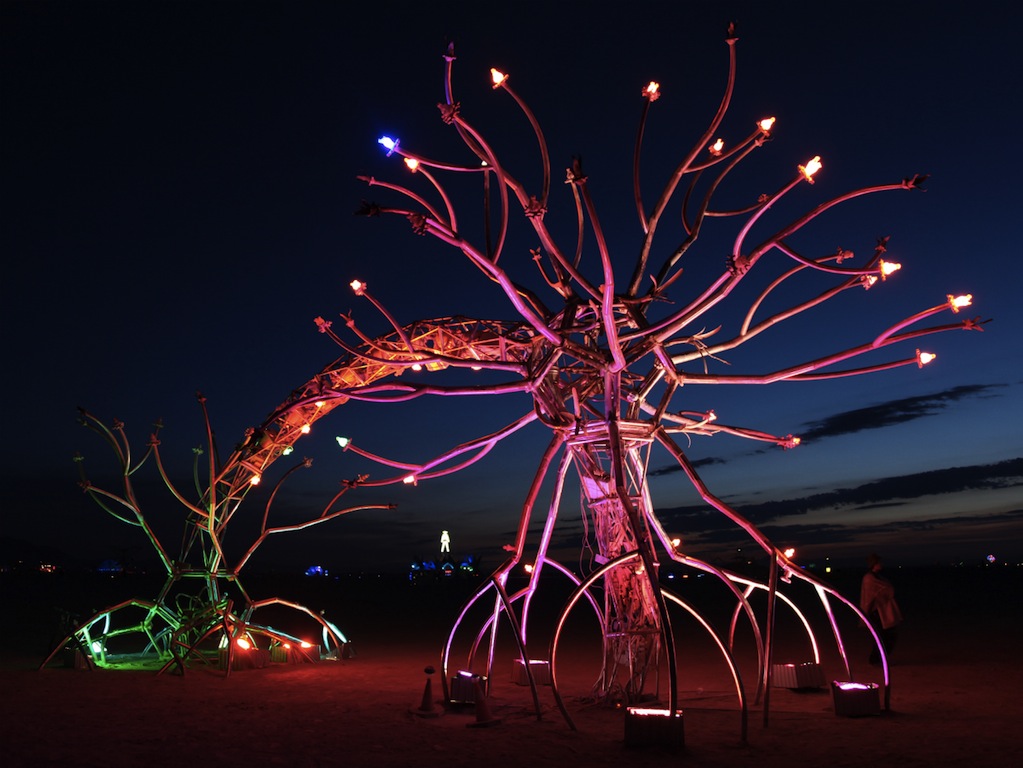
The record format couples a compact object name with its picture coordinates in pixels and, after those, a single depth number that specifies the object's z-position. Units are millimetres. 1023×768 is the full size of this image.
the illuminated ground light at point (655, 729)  5996
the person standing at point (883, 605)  10406
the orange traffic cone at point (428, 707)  7520
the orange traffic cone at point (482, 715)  7039
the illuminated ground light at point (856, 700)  7238
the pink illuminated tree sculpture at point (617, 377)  6453
